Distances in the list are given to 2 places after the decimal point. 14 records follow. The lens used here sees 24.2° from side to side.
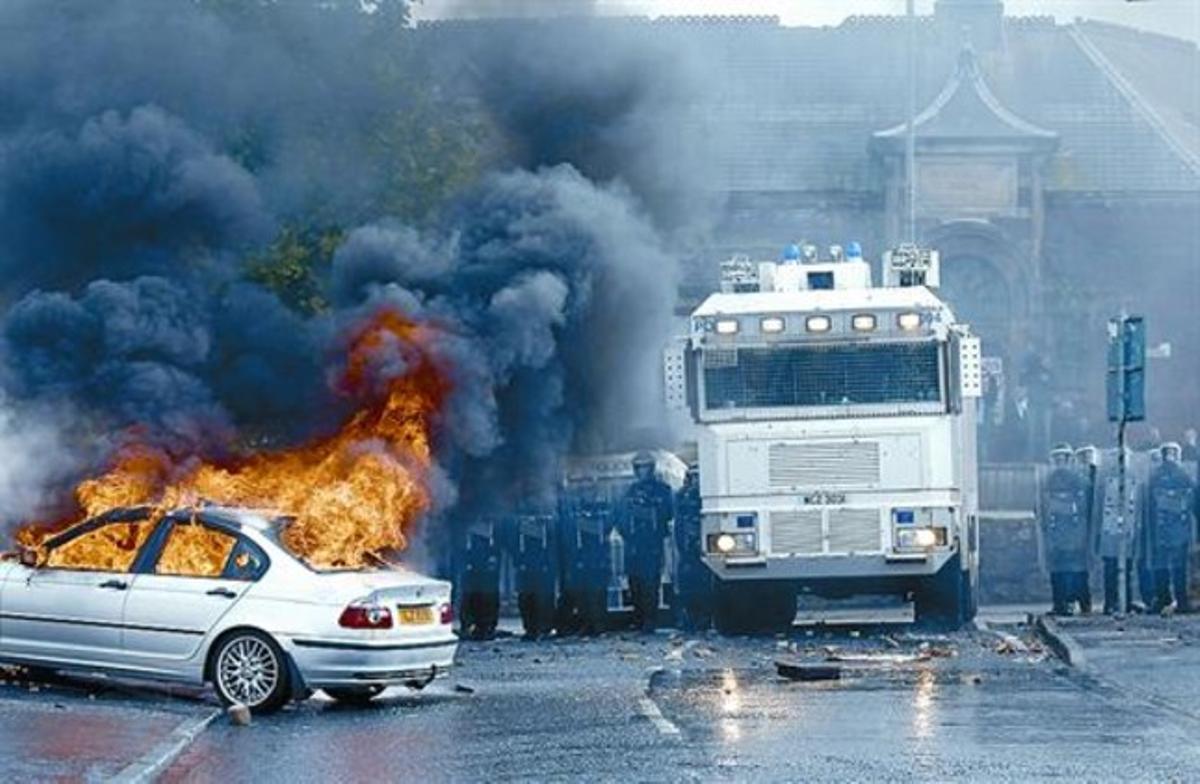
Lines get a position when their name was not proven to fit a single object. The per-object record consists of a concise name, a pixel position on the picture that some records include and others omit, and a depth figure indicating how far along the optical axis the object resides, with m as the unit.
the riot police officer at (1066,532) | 31.03
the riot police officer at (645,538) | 28.98
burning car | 18.75
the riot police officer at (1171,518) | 30.61
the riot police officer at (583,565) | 28.63
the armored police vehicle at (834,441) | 27.08
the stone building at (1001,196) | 61.00
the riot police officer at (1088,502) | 31.42
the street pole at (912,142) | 51.88
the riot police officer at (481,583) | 28.30
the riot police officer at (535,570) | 28.47
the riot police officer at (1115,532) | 31.36
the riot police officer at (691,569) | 28.95
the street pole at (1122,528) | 30.64
